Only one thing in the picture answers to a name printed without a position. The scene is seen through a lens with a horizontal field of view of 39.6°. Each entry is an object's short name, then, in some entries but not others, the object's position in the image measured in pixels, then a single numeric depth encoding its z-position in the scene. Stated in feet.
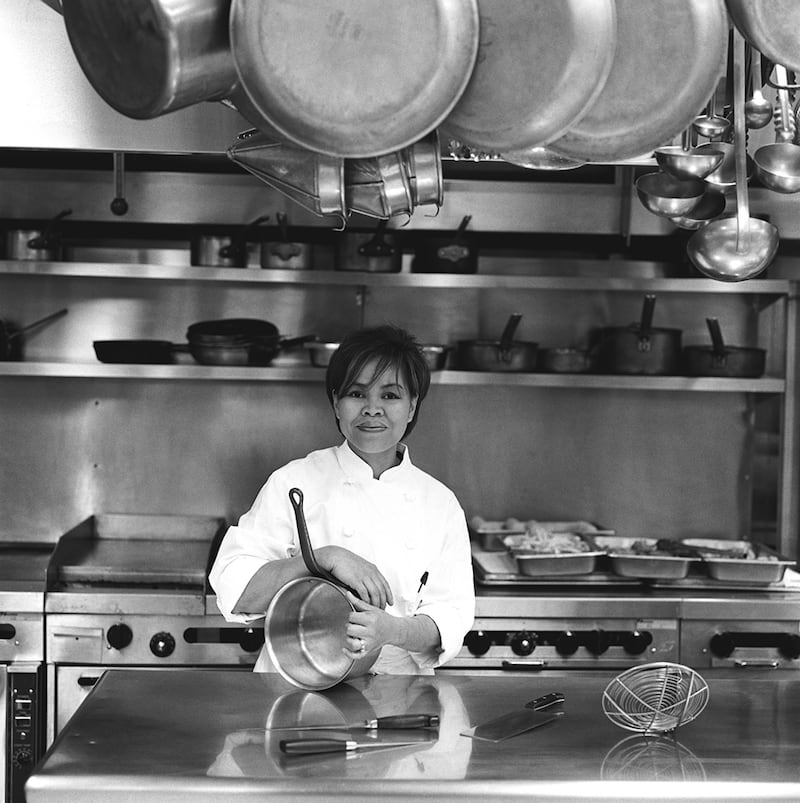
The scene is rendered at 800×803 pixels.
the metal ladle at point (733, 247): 7.18
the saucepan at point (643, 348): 12.91
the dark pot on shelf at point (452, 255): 12.84
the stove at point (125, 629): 11.16
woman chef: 8.36
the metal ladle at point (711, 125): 7.23
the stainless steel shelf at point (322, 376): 12.48
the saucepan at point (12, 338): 12.94
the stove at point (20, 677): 10.82
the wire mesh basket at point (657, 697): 6.30
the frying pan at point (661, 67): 4.66
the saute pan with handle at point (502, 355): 12.81
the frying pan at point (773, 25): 4.62
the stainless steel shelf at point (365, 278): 12.43
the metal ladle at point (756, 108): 7.36
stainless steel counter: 5.49
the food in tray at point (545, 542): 12.07
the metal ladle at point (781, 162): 7.22
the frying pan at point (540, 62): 4.24
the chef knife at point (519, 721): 6.28
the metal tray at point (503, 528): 13.20
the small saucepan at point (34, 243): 12.66
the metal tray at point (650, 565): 11.93
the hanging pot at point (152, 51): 3.94
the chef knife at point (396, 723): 6.28
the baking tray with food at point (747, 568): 11.91
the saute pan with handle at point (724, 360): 12.91
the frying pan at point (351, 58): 4.02
